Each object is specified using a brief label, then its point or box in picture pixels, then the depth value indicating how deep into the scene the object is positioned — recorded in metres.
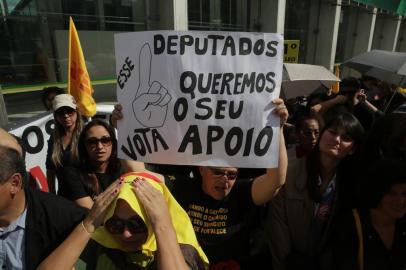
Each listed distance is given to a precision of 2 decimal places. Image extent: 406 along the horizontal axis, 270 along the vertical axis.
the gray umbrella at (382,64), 3.96
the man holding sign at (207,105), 1.65
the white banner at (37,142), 2.94
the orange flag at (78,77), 3.56
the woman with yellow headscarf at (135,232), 1.27
